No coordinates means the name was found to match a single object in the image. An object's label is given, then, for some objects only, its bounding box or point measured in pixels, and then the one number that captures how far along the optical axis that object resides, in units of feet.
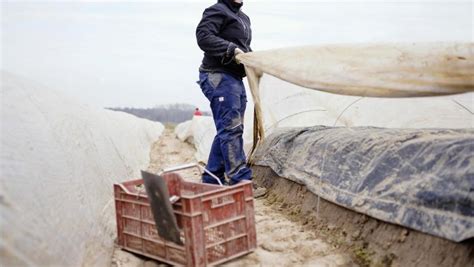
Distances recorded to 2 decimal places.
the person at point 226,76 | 12.21
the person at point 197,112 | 37.28
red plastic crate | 7.54
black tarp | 7.25
